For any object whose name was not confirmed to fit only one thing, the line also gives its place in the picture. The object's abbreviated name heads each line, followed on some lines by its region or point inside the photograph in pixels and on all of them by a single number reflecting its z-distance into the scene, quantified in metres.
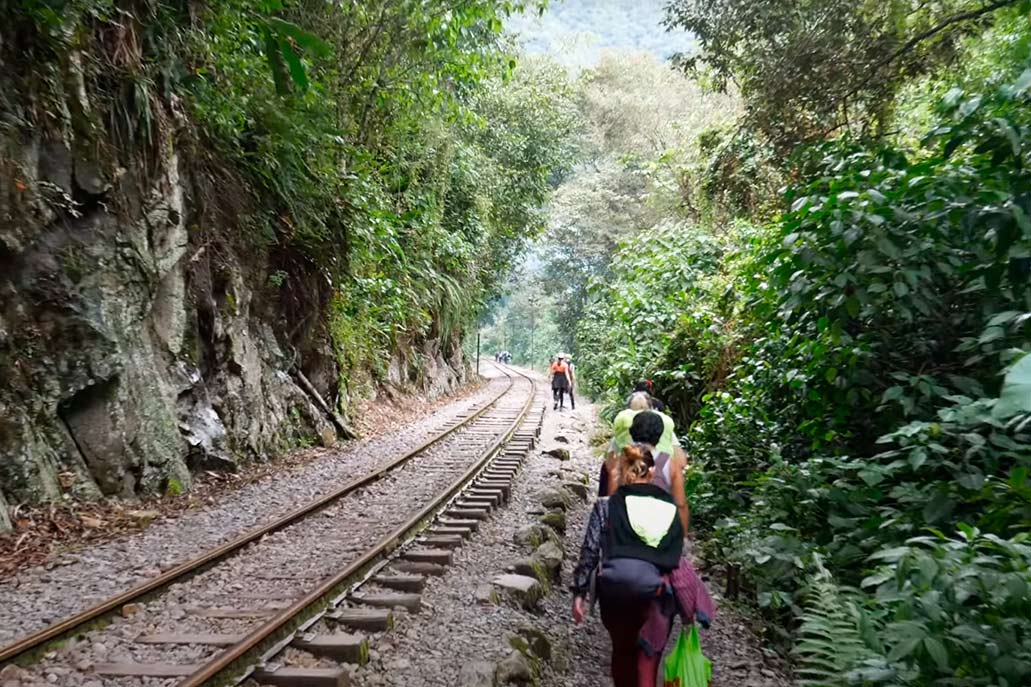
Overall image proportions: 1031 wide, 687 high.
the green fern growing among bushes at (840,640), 3.40
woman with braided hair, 3.39
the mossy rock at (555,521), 8.34
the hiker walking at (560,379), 23.12
